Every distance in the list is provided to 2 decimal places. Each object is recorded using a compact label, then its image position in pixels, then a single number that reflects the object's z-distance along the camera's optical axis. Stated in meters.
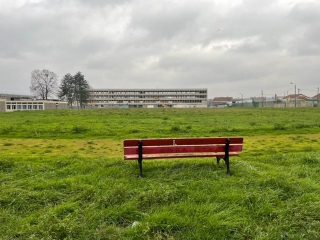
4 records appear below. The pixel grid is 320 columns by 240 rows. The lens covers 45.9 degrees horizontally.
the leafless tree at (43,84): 106.41
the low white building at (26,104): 116.65
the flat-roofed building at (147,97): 171.12
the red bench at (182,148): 7.75
